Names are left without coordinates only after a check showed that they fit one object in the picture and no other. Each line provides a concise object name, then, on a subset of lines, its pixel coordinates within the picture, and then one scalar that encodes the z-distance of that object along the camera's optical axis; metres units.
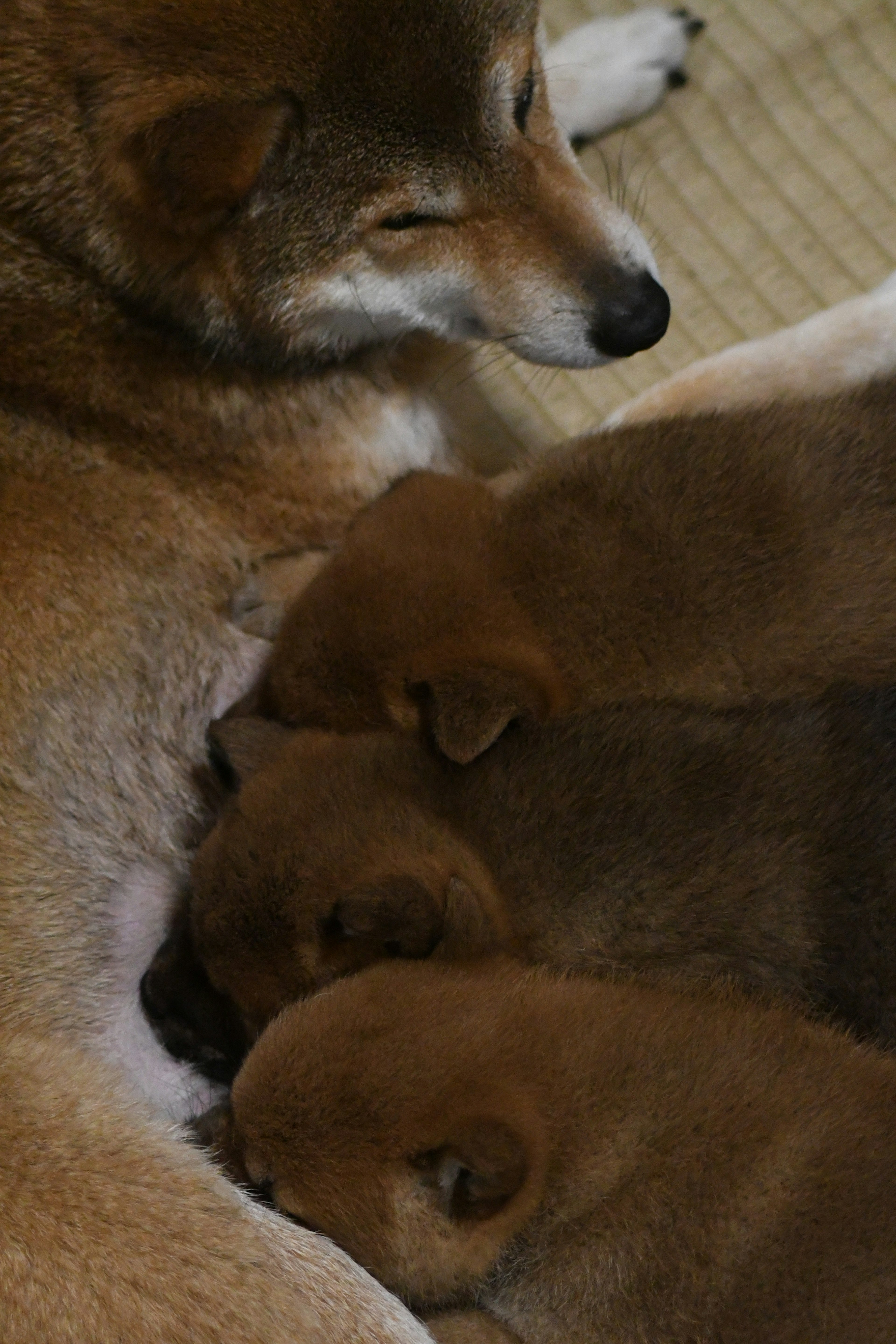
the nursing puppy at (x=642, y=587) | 1.56
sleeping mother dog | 1.51
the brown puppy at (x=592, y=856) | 1.53
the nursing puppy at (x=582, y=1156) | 1.49
